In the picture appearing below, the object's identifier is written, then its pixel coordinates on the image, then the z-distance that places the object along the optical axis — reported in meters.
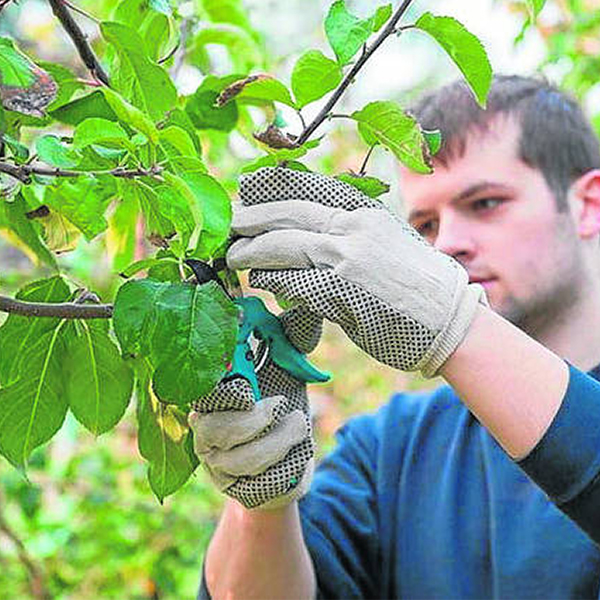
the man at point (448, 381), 1.38
